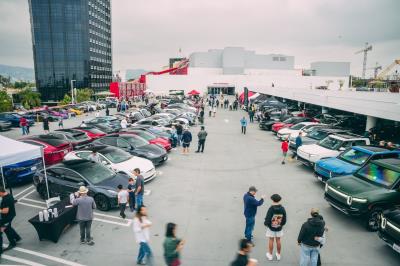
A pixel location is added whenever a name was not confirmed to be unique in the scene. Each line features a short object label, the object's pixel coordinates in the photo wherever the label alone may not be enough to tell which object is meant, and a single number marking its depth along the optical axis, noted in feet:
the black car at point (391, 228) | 19.39
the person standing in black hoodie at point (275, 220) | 18.94
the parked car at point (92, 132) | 53.43
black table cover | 21.52
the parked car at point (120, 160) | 34.09
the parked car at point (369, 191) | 23.98
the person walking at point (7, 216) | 20.58
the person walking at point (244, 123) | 68.88
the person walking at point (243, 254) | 13.64
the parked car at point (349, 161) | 31.60
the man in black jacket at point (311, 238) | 17.06
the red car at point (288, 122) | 67.97
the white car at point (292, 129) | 58.30
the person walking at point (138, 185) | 26.55
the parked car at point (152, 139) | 48.73
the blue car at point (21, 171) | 32.95
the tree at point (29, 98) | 171.36
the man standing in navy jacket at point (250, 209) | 20.77
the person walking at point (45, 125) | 66.28
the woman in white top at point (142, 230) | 17.78
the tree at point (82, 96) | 189.98
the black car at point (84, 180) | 27.61
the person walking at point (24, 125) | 66.72
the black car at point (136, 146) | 41.17
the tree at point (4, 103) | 119.61
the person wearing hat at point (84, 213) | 20.88
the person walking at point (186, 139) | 49.52
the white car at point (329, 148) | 39.04
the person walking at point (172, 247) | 15.55
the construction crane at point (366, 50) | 487.41
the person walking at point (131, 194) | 26.51
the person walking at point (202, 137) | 49.62
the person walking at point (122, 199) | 24.98
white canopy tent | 26.17
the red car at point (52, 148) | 40.16
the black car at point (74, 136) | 46.53
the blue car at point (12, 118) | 80.07
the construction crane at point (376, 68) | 471.33
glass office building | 284.20
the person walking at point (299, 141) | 44.34
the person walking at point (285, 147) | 43.61
